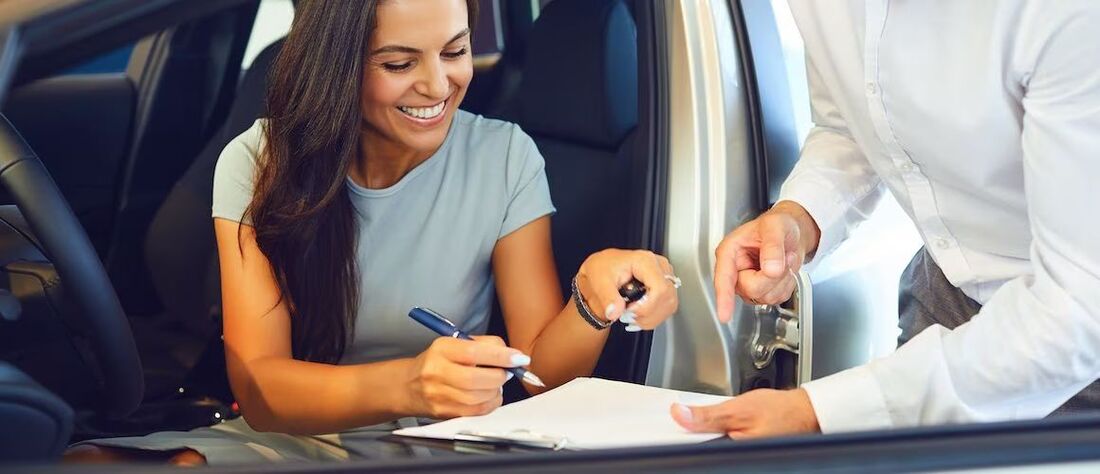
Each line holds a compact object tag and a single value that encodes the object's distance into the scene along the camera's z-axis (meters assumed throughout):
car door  1.58
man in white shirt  1.01
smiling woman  1.42
